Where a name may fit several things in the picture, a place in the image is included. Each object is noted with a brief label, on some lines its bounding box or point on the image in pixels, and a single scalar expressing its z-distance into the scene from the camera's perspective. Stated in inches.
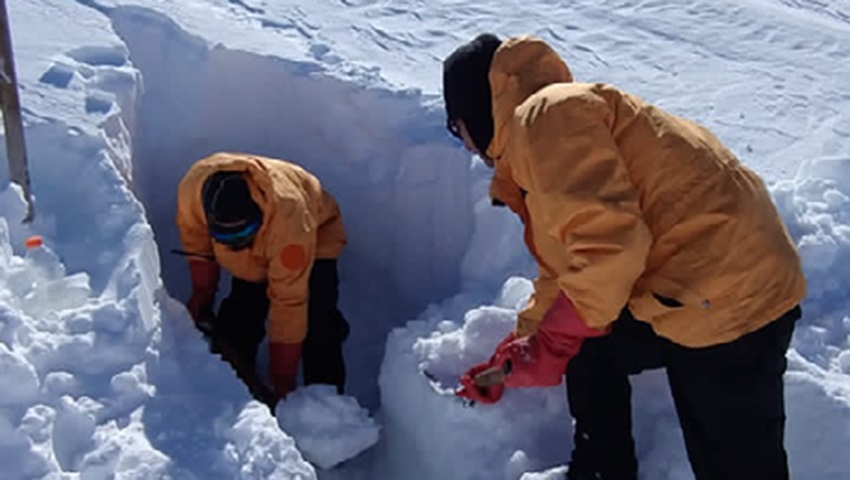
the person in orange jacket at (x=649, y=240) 84.7
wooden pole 117.1
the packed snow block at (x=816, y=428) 120.2
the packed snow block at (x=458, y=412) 126.7
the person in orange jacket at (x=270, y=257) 133.5
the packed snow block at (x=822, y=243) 137.3
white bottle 115.3
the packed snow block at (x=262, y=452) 107.9
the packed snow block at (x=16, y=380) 102.0
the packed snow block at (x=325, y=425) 133.6
